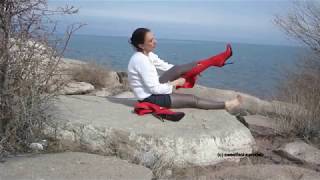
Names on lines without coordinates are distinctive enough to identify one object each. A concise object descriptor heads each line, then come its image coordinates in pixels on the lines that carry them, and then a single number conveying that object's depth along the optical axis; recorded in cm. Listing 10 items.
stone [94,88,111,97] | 819
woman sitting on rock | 455
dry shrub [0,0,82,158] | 393
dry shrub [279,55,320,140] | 516
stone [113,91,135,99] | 743
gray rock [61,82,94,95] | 718
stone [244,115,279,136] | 526
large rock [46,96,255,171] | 405
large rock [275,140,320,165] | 449
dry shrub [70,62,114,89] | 901
